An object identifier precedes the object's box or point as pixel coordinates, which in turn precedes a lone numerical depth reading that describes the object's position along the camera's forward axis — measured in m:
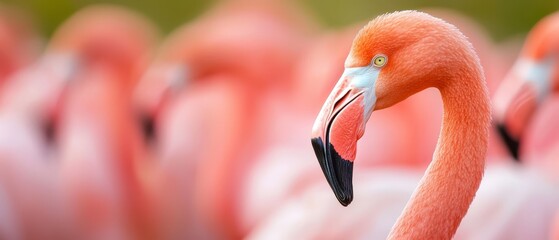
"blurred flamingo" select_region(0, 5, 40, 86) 12.60
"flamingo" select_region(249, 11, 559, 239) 3.97
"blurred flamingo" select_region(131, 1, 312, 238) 9.34
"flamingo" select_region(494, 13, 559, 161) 7.62
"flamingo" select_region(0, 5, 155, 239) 9.59
